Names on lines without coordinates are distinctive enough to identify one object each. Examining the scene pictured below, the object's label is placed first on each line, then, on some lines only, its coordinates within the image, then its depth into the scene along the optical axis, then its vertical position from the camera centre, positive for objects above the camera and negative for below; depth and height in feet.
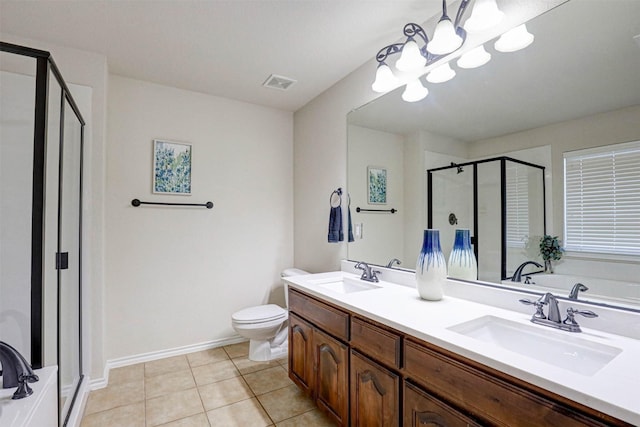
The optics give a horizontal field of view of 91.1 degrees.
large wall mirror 3.77 +1.51
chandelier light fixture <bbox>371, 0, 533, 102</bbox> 4.66 +2.93
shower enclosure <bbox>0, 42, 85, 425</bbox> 4.43 +0.01
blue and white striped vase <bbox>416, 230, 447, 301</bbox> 5.06 -0.84
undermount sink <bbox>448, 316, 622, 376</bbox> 3.29 -1.48
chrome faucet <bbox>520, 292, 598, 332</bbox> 3.66 -1.20
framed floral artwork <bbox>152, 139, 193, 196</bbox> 8.78 +1.44
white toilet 8.08 -2.95
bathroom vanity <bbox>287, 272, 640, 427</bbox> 2.57 -1.64
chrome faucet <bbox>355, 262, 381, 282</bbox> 6.80 -1.25
